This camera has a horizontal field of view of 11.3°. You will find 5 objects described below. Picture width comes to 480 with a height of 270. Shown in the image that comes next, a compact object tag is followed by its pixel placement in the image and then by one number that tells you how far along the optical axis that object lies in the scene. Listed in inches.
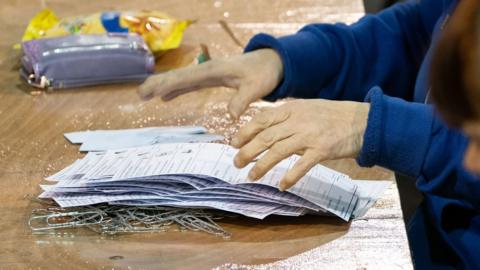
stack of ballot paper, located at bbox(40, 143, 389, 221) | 120.7
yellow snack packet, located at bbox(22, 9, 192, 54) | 137.2
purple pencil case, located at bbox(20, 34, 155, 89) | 134.1
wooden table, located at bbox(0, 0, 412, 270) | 118.1
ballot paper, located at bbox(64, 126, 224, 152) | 126.7
